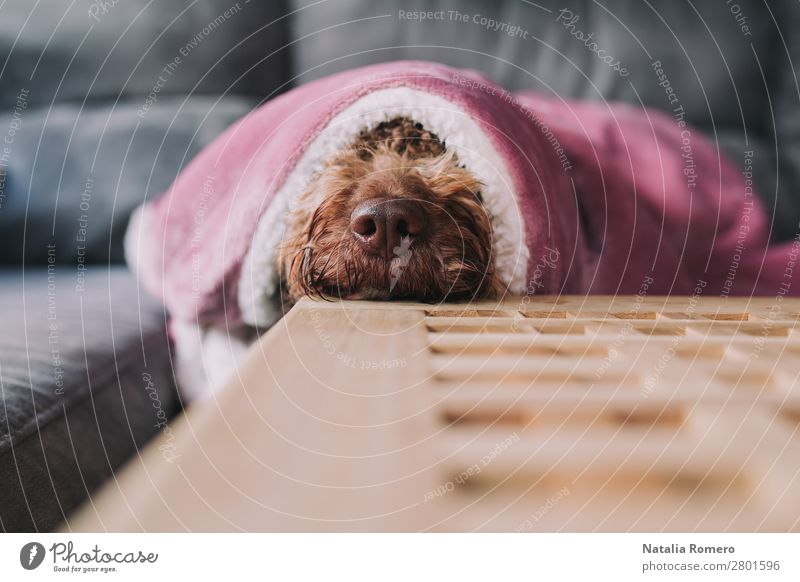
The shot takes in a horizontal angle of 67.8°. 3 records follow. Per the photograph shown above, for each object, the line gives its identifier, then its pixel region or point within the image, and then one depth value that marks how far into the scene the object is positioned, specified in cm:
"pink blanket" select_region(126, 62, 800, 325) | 73
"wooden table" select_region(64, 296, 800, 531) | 22
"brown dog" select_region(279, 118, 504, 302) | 66
